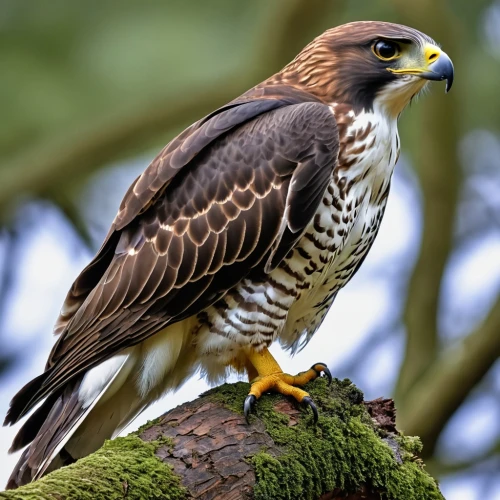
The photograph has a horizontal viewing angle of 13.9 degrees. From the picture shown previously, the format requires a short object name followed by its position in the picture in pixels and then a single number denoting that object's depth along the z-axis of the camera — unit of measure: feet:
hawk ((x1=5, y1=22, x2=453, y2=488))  28.96
